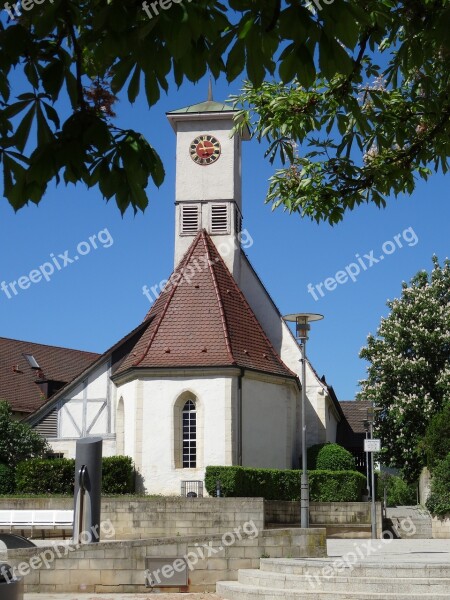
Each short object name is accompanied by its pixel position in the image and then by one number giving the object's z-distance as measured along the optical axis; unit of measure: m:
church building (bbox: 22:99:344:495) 31.38
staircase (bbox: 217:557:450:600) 15.45
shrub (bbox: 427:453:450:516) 30.44
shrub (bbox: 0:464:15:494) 31.20
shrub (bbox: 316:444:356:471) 32.78
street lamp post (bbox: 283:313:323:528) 21.69
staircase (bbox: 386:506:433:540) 31.53
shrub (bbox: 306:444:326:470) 33.56
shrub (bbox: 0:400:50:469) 33.78
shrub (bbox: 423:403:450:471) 33.03
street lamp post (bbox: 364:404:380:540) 27.47
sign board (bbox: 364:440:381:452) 27.39
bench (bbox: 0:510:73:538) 23.30
